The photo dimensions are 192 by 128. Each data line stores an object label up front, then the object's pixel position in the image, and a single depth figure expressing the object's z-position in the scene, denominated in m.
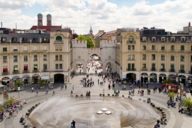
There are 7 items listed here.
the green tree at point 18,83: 49.22
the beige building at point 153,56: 54.98
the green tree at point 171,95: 41.16
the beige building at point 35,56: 52.90
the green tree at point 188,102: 35.45
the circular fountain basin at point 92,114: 31.57
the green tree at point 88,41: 93.38
